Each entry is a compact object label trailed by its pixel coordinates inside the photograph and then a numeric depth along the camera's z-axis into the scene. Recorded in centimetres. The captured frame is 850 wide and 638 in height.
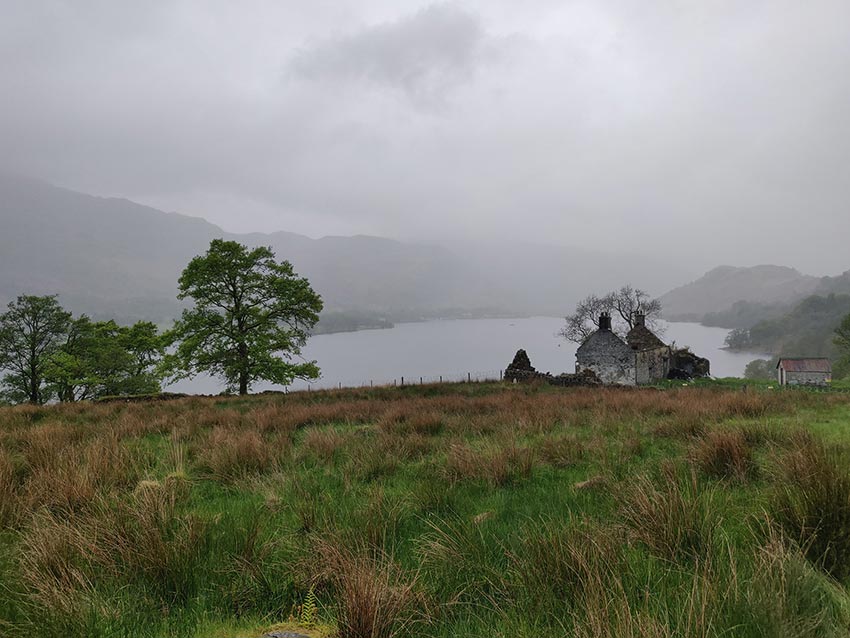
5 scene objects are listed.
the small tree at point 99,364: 3122
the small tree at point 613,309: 6340
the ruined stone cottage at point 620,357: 4062
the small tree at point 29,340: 3073
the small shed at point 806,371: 4984
